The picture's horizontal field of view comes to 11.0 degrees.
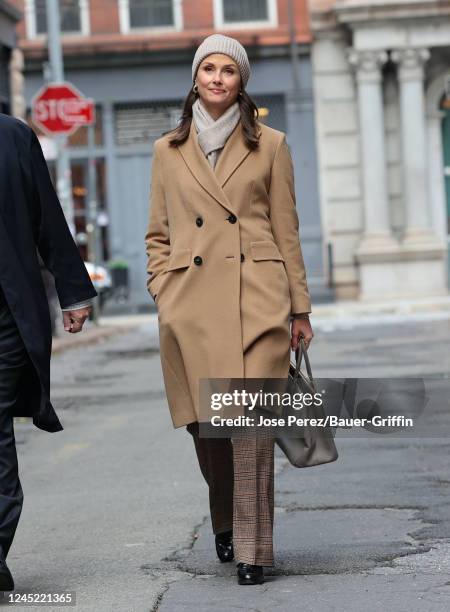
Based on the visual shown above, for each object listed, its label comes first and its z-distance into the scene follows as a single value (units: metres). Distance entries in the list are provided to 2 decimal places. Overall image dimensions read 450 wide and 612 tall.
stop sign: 32.08
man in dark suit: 8.08
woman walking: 8.22
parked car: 39.88
